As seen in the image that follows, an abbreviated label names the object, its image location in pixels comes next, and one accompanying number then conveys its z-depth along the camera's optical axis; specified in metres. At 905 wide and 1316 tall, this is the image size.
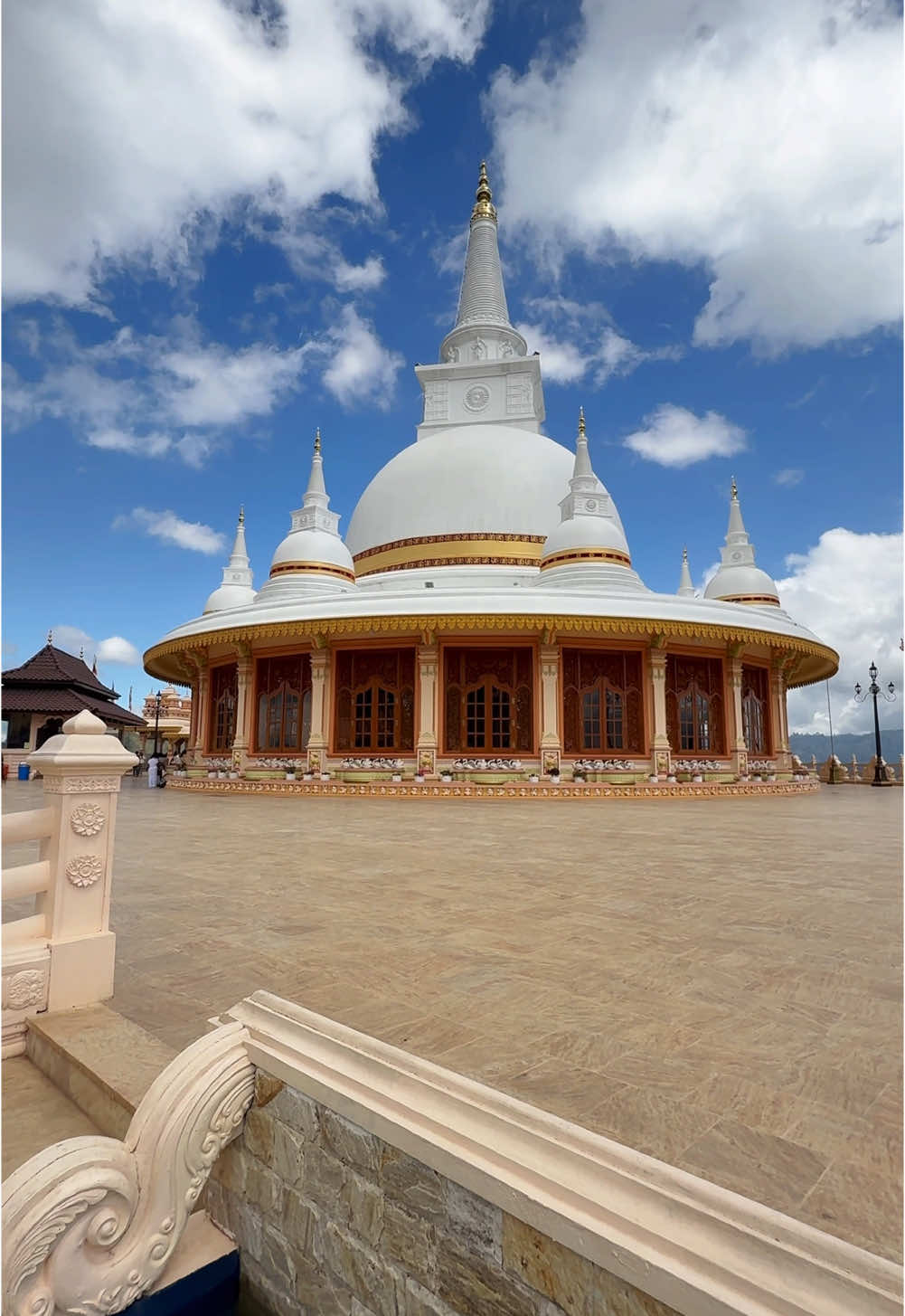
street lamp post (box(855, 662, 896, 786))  27.20
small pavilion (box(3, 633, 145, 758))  34.62
